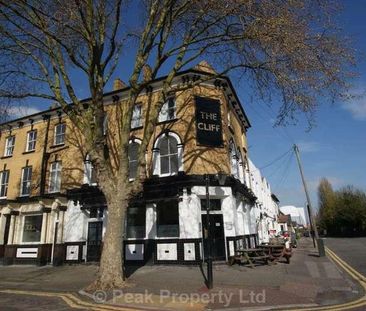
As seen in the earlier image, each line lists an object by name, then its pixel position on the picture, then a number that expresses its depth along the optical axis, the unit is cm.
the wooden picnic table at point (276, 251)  1597
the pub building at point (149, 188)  1678
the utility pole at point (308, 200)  2461
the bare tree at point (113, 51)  1074
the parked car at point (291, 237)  2992
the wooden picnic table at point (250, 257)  1511
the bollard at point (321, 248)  1961
